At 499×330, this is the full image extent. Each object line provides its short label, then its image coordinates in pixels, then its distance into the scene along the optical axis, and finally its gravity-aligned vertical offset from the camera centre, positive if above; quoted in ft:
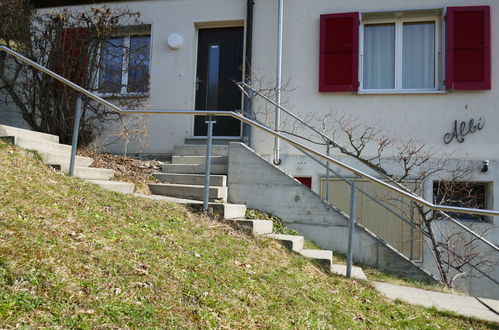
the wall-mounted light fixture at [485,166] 21.09 +1.25
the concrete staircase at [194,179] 16.57 +0.04
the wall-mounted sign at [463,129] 21.79 +3.22
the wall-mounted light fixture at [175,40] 25.96 +8.76
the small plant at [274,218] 17.63 -1.56
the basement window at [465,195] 21.18 -0.28
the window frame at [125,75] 23.65 +6.26
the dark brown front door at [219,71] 26.50 +7.12
